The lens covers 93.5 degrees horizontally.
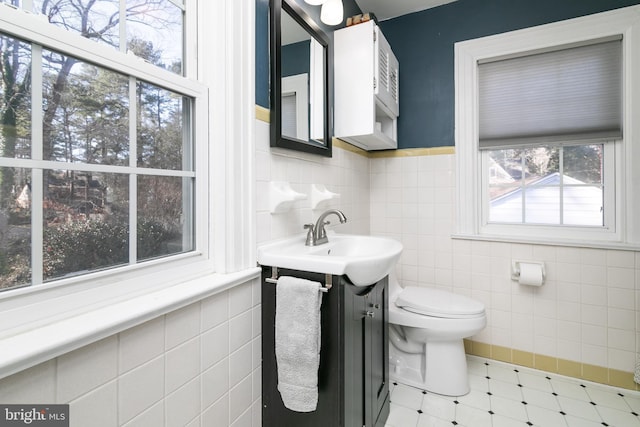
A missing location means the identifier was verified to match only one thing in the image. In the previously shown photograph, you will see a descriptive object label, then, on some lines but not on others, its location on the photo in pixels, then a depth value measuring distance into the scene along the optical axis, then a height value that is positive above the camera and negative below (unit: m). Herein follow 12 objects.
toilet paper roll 1.84 -0.38
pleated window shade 1.76 +0.73
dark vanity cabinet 1.05 -0.55
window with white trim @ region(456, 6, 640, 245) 1.75 +0.50
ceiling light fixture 1.47 +1.00
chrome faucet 1.38 -0.08
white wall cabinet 1.66 +0.76
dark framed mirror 1.23 +0.62
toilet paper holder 1.87 -0.35
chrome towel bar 1.01 -0.24
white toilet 1.64 -0.72
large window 0.61 +0.19
